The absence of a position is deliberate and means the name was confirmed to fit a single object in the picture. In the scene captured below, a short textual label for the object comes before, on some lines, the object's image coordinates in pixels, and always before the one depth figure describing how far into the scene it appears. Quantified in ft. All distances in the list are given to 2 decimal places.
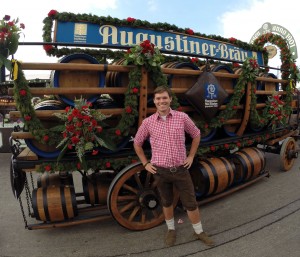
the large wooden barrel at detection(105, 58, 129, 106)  9.78
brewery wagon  8.63
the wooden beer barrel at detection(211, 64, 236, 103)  12.24
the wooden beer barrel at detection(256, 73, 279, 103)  15.28
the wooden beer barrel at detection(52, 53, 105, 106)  8.84
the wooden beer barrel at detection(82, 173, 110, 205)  10.51
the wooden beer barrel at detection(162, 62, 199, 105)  10.80
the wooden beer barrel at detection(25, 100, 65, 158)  9.07
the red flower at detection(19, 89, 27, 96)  8.07
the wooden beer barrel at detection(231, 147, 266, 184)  13.55
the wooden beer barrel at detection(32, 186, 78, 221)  9.24
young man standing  8.50
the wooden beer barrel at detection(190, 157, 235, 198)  11.52
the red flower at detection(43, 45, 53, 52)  9.54
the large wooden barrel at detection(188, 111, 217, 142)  11.89
